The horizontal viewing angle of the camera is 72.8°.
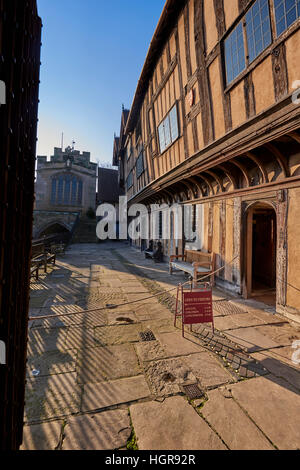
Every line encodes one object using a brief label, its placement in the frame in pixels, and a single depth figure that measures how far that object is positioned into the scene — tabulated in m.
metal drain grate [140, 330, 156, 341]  3.55
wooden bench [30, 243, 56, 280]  7.70
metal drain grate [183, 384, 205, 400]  2.29
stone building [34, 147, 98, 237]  29.67
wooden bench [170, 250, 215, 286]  6.71
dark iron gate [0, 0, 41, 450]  1.43
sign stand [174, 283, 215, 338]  3.62
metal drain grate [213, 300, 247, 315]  4.80
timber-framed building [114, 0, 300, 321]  4.04
